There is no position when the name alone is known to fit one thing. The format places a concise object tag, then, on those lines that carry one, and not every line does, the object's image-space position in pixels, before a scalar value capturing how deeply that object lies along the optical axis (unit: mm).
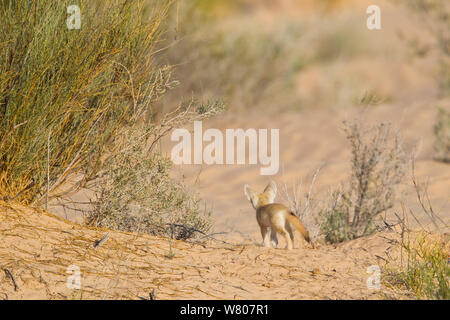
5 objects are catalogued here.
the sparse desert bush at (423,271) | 8336
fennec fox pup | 9906
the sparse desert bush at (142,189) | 10469
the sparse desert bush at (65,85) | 9469
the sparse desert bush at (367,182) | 12805
